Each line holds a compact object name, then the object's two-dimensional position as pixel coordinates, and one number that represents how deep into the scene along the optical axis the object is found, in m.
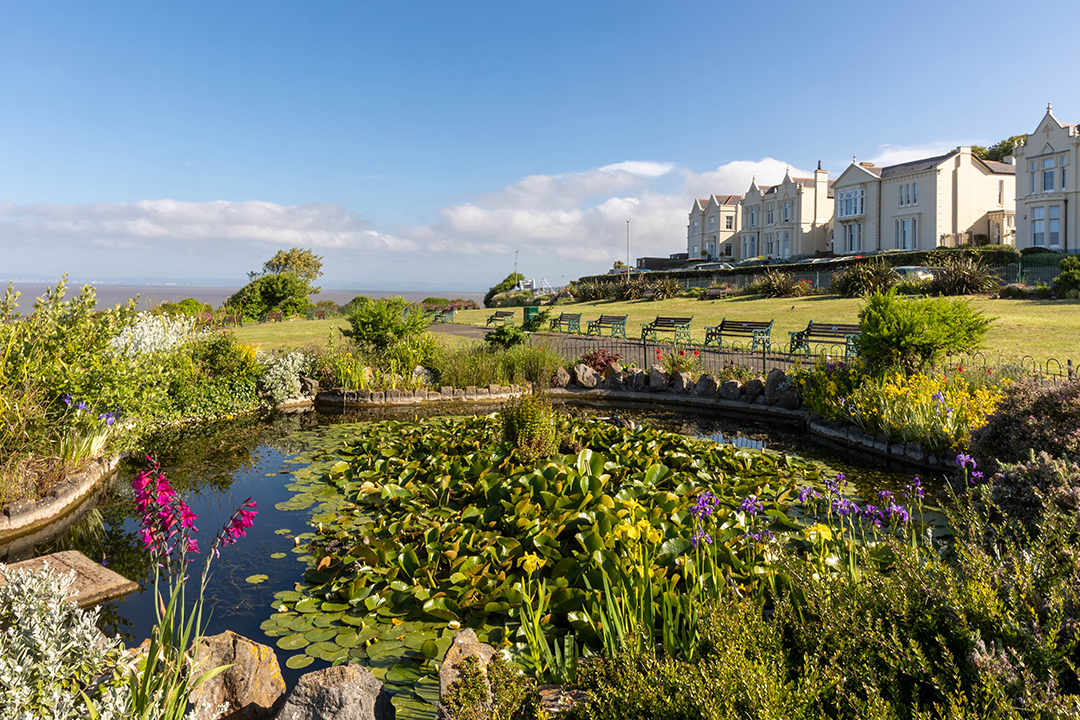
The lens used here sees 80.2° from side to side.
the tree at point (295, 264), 56.88
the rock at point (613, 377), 12.67
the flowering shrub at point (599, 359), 13.14
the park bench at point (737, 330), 16.87
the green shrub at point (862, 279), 25.33
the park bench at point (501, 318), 27.84
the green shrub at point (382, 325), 12.93
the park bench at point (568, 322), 23.31
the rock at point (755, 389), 10.91
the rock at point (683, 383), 11.91
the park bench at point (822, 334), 14.70
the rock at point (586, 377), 12.66
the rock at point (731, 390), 11.12
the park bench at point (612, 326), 20.83
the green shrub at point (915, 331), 8.76
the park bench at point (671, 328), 18.39
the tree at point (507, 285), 48.59
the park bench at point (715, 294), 31.97
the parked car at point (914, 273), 25.97
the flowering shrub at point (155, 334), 8.64
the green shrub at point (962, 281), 23.89
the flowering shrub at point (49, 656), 2.01
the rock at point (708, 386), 11.53
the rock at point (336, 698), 2.52
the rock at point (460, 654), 2.61
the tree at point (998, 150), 60.88
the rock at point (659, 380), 12.15
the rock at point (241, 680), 2.77
